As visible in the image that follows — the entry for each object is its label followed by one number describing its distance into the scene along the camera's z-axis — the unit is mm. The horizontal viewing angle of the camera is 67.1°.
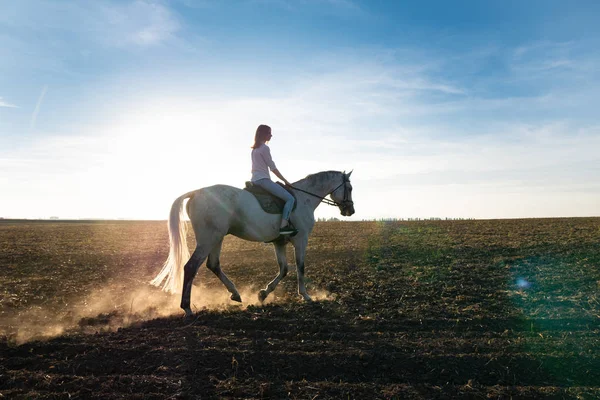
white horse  8602
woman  9336
